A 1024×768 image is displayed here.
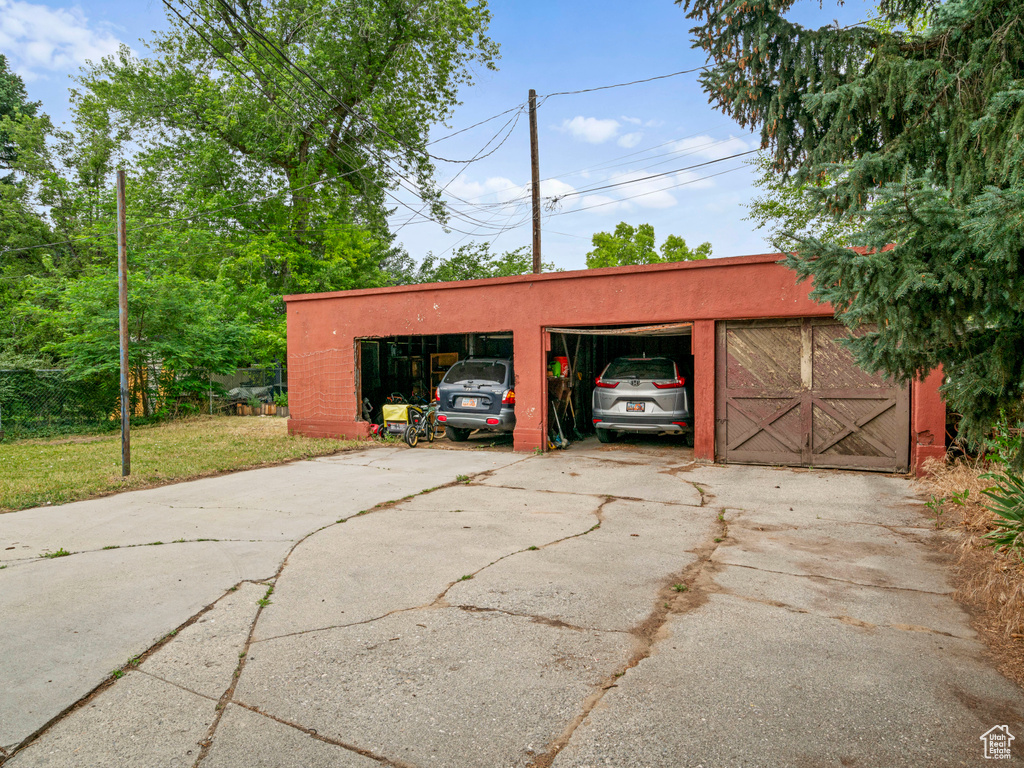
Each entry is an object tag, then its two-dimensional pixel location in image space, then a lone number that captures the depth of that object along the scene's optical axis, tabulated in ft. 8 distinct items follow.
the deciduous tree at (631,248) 108.17
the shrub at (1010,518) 14.11
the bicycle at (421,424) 39.40
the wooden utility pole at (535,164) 54.90
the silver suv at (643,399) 33.96
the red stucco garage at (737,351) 28.32
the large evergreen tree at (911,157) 9.77
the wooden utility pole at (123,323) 27.84
